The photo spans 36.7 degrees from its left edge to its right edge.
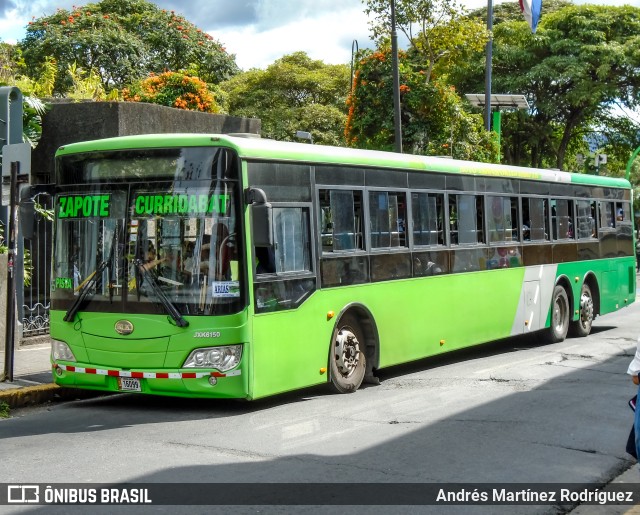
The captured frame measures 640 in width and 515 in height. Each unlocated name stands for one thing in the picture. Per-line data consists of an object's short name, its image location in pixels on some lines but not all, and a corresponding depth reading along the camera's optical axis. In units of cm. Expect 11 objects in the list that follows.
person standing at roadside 541
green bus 948
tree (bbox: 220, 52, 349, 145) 5512
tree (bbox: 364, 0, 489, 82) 2453
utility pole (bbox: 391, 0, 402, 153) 2098
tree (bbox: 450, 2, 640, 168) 4216
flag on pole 2778
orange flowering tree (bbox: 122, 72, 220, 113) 2130
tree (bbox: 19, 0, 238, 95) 4984
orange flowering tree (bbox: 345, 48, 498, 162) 2600
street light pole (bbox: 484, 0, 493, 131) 2644
